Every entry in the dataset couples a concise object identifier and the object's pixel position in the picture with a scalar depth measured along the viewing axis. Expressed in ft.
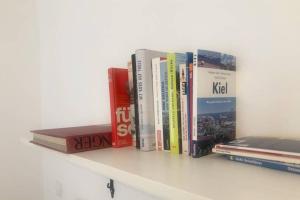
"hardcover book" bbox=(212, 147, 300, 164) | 1.39
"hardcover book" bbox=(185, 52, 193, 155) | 1.84
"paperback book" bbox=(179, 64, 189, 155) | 1.88
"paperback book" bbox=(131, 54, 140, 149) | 2.21
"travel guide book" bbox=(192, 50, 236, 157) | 1.79
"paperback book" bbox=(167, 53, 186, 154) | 1.96
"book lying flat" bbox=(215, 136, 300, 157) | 1.44
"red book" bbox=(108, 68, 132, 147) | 2.34
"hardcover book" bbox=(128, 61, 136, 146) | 2.30
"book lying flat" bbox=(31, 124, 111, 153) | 2.27
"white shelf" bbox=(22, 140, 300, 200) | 1.19
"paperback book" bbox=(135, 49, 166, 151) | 2.13
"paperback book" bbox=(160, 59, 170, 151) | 2.04
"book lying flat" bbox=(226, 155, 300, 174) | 1.40
